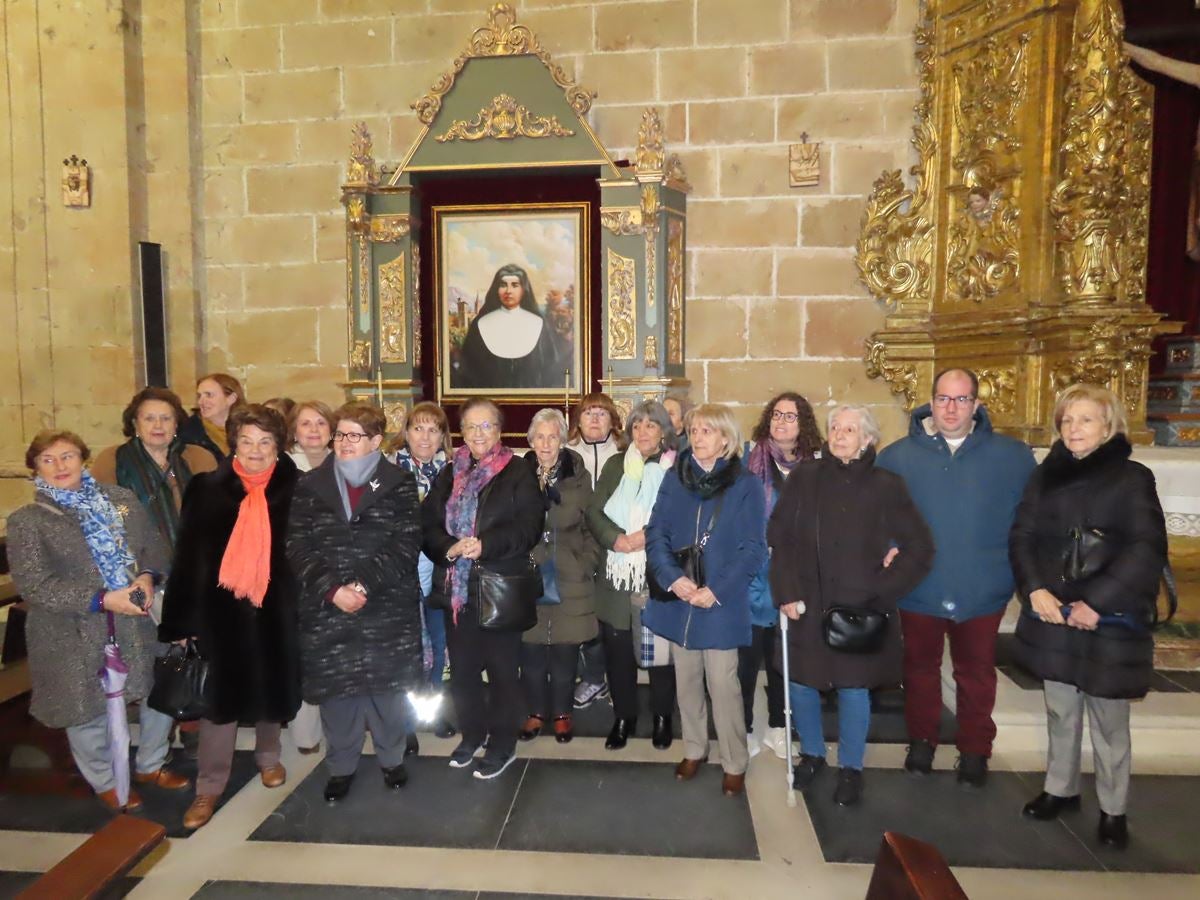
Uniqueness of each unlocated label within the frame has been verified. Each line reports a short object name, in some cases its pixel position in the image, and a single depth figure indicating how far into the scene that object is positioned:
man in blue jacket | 3.08
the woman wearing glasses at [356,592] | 3.03
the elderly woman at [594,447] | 3.82
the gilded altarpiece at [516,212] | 5.84
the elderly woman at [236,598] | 2.98
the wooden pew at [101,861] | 1.23
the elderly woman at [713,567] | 3.06
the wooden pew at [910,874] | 1.12
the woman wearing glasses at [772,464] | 3.32
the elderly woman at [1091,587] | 2.67
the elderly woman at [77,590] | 2.92
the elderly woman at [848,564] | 2.96
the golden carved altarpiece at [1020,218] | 4.73
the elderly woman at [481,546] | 3.20
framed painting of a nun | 6.20
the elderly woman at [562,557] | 3.49
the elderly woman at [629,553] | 3.42
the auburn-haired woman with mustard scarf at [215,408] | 3.74
